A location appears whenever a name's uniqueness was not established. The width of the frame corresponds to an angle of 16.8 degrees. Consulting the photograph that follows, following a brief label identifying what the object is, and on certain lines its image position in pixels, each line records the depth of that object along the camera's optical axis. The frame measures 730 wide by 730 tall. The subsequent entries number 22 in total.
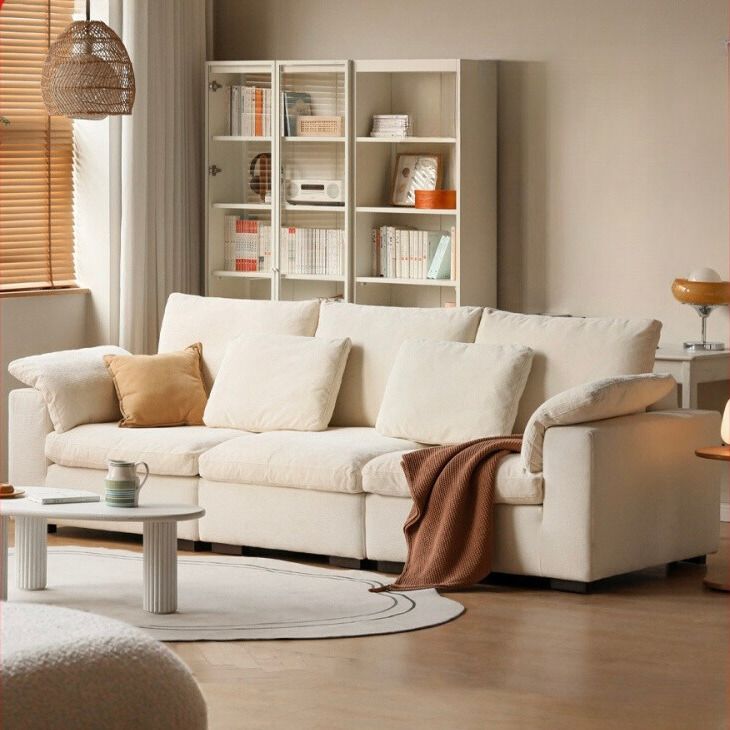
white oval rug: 7.44
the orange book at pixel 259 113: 12.14
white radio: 11.82
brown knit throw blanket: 8.28
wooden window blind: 11.43
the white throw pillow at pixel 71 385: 9.95
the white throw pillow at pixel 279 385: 9.72
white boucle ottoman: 3.93
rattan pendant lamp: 9.57
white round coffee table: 7.62
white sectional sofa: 8.22
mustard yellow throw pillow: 10.00
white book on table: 7.89
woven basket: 11.74
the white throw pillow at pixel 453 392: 9.00
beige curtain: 11.89
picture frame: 11.52
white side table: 9.86
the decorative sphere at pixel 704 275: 10.21
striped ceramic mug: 7.79
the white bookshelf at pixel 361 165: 11.30
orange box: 11.30
